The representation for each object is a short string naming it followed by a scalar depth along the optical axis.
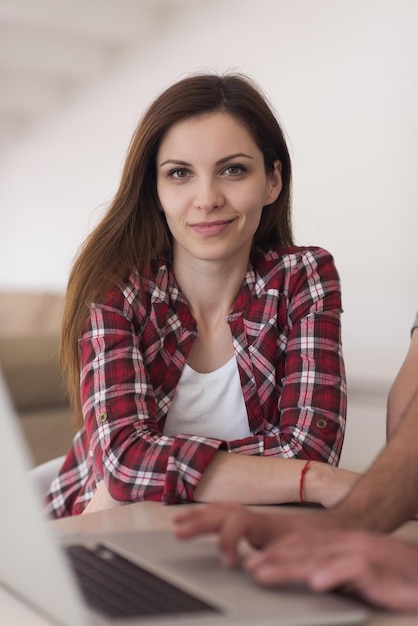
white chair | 1.79
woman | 1.52
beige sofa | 2.59
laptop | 0.82
